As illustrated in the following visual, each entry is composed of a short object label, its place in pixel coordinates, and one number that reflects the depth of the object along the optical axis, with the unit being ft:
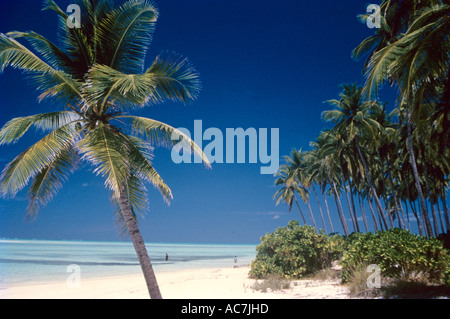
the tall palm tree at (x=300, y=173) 120.26
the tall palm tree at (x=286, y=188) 132.98
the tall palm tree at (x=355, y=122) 67.05
